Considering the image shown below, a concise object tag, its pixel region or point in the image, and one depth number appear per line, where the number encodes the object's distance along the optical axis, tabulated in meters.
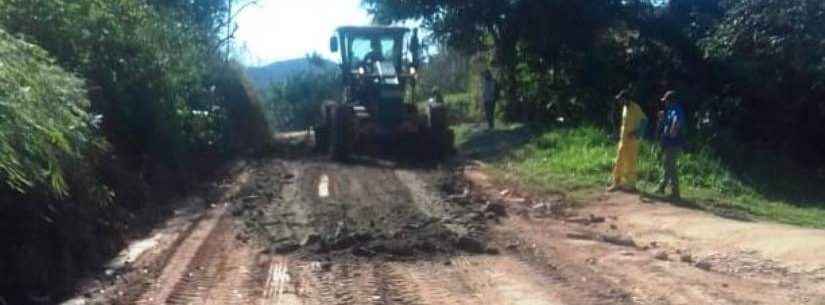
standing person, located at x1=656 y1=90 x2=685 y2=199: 15.83
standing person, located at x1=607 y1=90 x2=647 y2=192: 16.95
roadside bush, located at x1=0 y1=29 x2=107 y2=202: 7.71
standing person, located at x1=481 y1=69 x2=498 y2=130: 29.52
